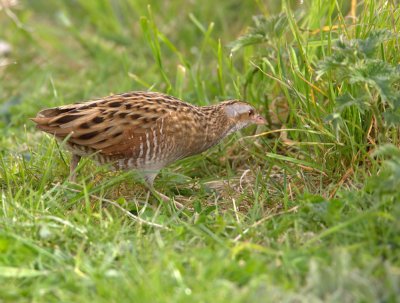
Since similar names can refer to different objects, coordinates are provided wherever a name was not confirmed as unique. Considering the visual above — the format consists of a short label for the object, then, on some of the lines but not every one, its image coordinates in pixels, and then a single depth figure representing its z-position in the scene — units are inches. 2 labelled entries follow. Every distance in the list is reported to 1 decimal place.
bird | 351.9
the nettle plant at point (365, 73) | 292.0
